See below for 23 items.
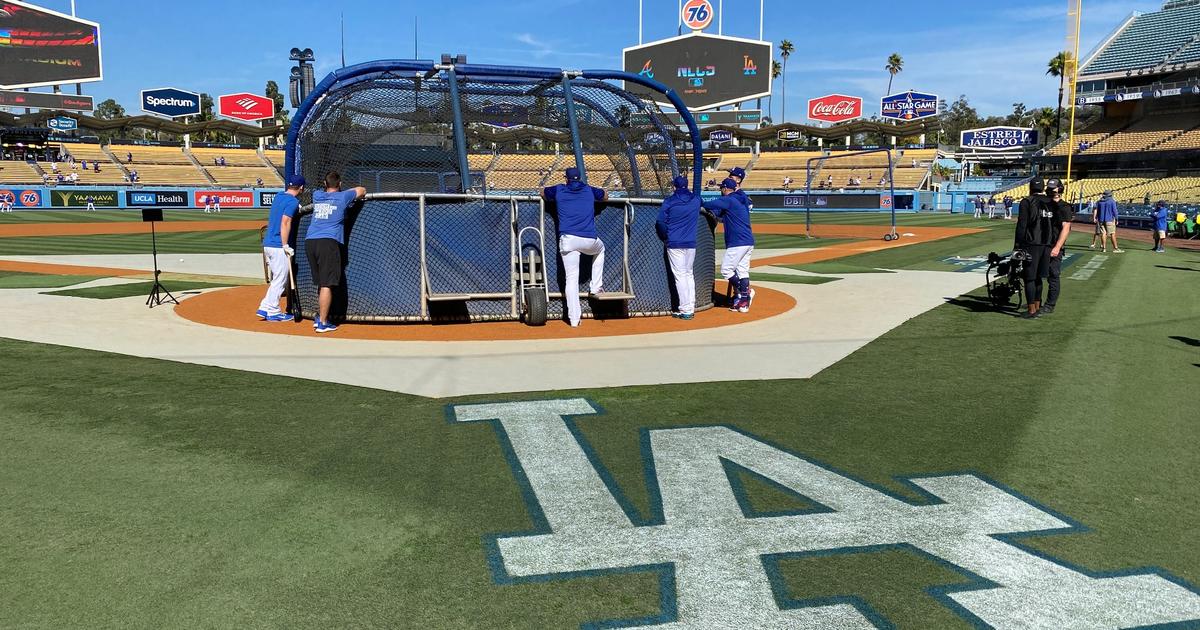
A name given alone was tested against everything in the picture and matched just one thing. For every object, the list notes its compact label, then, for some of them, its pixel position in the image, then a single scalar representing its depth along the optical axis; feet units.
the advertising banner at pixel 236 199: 188.14
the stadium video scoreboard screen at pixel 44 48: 217.97
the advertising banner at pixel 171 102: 253.03
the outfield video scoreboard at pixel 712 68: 248.11
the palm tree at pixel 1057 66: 314.55
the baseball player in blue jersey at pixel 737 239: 36.50
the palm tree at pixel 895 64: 418.31
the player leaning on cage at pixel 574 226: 31.63
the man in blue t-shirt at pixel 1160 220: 75.46
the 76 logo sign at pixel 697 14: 250.98
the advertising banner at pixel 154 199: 170.71
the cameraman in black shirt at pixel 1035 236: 34.04
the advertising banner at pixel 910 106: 276.00
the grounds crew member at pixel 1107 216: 73.26
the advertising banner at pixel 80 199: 163.32
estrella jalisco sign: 279.28
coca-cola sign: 273.54
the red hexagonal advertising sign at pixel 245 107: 266.77
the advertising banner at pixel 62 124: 221.87
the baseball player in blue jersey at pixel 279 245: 31.65
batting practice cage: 31.81
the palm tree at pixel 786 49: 430.20
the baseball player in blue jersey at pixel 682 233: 34.17
